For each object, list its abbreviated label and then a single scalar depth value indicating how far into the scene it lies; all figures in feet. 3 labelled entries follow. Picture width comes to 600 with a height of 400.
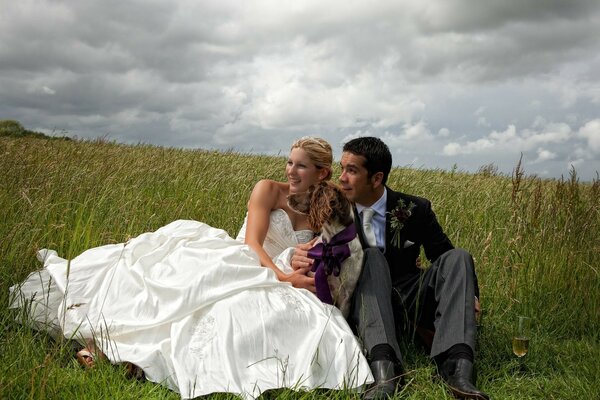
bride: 9.97
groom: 10.53
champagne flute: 11.80
